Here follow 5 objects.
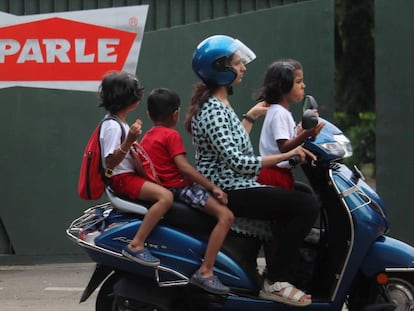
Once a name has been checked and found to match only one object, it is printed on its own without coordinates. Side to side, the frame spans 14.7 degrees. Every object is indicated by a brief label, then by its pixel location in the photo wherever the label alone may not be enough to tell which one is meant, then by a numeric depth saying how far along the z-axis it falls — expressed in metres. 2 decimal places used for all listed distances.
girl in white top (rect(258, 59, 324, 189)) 9.85
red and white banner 15.04
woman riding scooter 9.42
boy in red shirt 9.37
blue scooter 9.51
